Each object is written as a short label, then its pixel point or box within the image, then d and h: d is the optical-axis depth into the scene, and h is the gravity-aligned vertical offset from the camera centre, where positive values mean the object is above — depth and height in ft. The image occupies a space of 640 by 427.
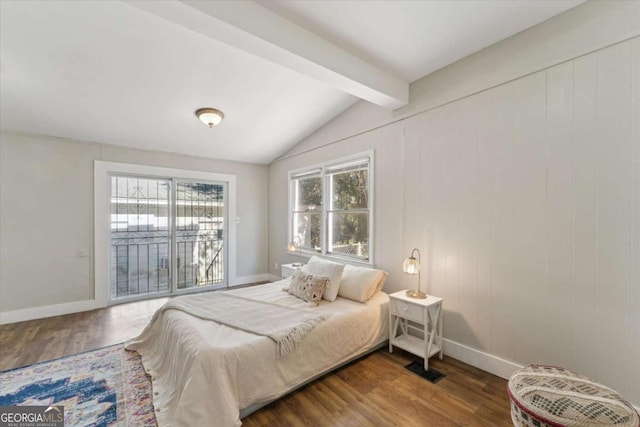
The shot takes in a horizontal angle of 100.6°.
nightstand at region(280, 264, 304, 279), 13.72 -3.05
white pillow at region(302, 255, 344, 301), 9.43 -2.29
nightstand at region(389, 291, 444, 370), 7.88 -3.58
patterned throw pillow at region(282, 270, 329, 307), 9.12 -2.68
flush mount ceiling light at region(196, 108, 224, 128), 11.05 +4.01
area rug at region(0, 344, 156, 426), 6.00 -4.63
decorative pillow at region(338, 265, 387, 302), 9.18 -2.54
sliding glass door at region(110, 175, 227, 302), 14.19 -1.44
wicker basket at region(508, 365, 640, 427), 3.82 -2.94
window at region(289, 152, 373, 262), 11.78 +0.21
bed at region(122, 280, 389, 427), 5.33 -3.65
